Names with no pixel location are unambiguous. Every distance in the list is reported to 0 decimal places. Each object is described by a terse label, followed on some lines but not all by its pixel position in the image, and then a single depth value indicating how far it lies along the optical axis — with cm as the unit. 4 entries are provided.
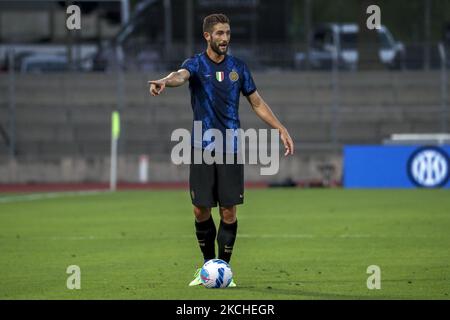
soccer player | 1169
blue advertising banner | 3011
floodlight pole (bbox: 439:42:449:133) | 3384
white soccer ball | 1141
